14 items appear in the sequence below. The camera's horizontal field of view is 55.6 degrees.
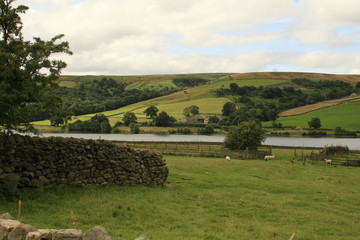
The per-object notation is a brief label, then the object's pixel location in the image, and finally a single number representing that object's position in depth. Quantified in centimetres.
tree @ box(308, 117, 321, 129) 10531
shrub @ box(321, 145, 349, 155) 4619
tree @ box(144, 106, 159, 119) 12962
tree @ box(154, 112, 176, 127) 11850
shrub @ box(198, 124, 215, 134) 11131
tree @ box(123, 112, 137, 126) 11838
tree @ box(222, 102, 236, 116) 12927
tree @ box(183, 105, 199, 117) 13438
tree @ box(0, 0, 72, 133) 1141
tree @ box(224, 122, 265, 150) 4862
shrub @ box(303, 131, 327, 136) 10188
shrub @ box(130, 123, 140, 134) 10969
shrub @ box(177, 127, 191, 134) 11420
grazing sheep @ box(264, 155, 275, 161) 4222
